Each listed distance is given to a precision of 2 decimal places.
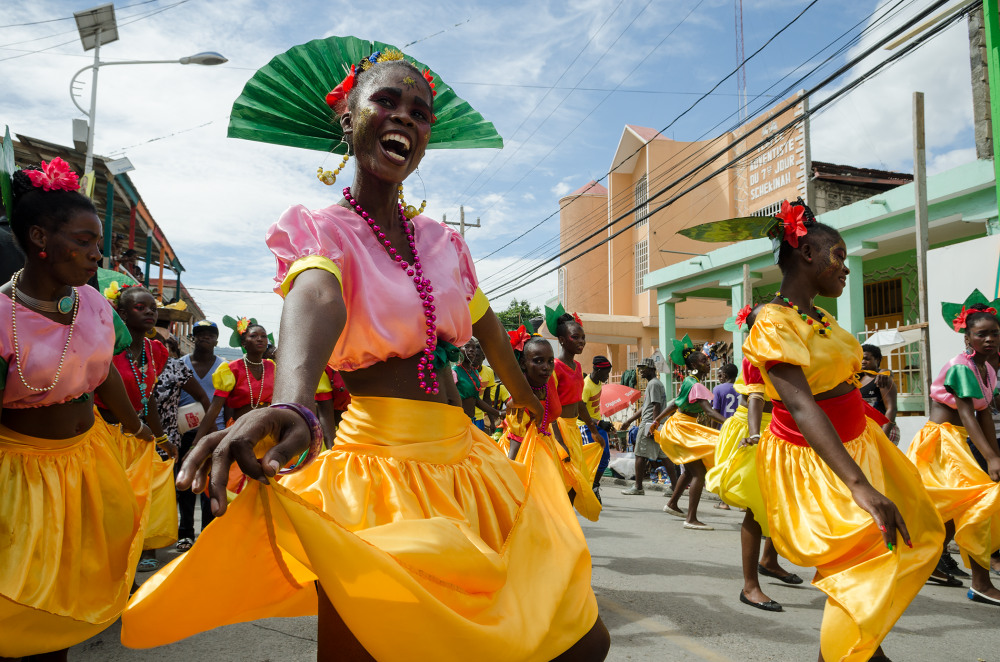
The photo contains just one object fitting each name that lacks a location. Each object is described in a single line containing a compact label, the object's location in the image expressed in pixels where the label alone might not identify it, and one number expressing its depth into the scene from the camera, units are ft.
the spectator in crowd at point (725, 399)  31.04
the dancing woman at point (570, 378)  21.90
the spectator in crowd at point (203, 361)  23.15
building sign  63.72
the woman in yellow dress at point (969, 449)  15.76
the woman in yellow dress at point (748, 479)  15.30
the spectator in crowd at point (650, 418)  34.78
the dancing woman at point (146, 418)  14.17
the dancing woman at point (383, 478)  4.24
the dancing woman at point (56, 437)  9.43
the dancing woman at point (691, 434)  26.61
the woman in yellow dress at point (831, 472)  9.23
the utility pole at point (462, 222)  108.58
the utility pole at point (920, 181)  28.53
